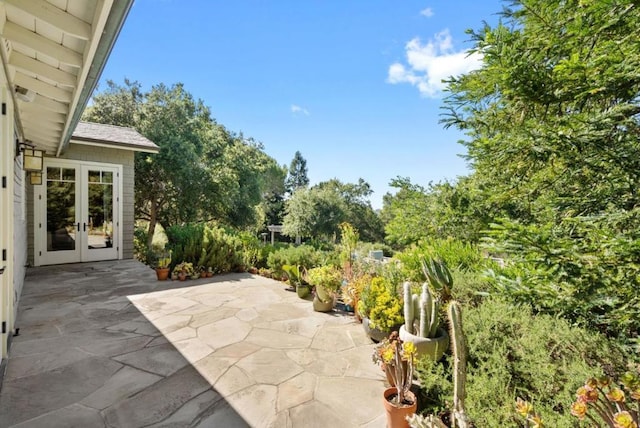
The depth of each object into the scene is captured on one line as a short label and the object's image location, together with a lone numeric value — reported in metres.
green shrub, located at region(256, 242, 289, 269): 7.63
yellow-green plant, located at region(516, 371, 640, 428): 1.20
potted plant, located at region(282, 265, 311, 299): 5.26
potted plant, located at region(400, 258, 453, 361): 2.72
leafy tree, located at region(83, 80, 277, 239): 11.98
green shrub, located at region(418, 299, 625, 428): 1.83
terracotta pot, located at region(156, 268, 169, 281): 6.29
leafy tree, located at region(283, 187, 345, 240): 17.55
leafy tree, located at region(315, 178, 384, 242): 23.34
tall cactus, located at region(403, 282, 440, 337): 2.80
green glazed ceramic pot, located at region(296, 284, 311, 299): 5.25
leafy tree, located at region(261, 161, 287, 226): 30.28
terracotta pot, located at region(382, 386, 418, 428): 2.05
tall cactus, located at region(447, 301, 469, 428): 1.90
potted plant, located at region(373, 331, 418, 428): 2.06
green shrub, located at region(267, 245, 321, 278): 6.09
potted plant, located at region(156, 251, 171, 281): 6.30
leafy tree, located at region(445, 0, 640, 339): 1.39
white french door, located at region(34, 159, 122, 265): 7.31
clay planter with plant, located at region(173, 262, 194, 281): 6.44
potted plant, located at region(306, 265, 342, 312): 4.58
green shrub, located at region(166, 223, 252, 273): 6.91
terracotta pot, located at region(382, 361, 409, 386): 2.41
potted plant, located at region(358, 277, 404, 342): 3.26
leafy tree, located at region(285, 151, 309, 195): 45.72
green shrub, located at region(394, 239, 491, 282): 4.04
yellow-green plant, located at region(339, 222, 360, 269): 5.48
